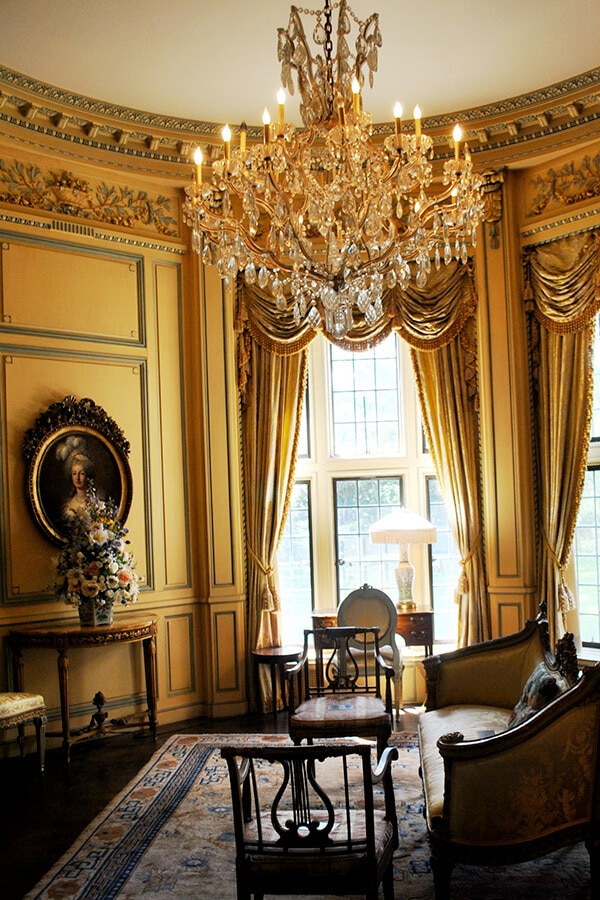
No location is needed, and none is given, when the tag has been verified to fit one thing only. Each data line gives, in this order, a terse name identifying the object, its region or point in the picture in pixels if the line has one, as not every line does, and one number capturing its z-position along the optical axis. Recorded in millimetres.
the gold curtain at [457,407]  6590
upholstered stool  5141
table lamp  6406
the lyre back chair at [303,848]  2814
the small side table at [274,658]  6447
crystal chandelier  3930
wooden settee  3336
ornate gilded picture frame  5973
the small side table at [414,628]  6484
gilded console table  5613
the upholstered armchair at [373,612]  6105
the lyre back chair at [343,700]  4621
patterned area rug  3627
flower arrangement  5750
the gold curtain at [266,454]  6820
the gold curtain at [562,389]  6148
